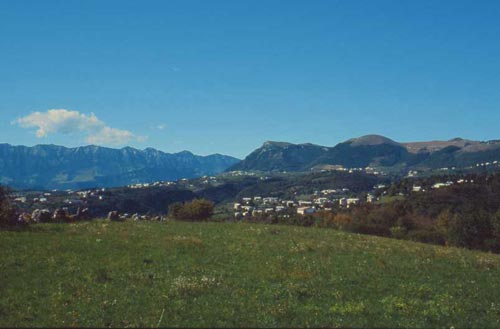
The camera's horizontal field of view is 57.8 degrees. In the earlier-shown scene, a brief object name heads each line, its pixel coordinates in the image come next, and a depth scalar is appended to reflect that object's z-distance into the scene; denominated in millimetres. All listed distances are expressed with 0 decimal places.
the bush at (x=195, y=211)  66144
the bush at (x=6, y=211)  37625
